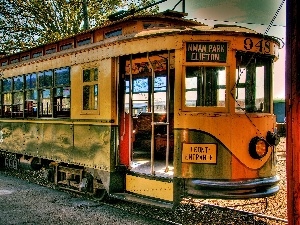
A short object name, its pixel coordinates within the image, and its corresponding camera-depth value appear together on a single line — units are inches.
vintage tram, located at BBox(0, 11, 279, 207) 207.2
